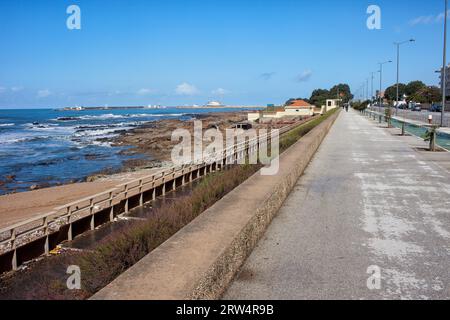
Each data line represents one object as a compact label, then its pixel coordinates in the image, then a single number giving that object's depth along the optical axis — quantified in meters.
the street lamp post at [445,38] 32.95
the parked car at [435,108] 79.32
